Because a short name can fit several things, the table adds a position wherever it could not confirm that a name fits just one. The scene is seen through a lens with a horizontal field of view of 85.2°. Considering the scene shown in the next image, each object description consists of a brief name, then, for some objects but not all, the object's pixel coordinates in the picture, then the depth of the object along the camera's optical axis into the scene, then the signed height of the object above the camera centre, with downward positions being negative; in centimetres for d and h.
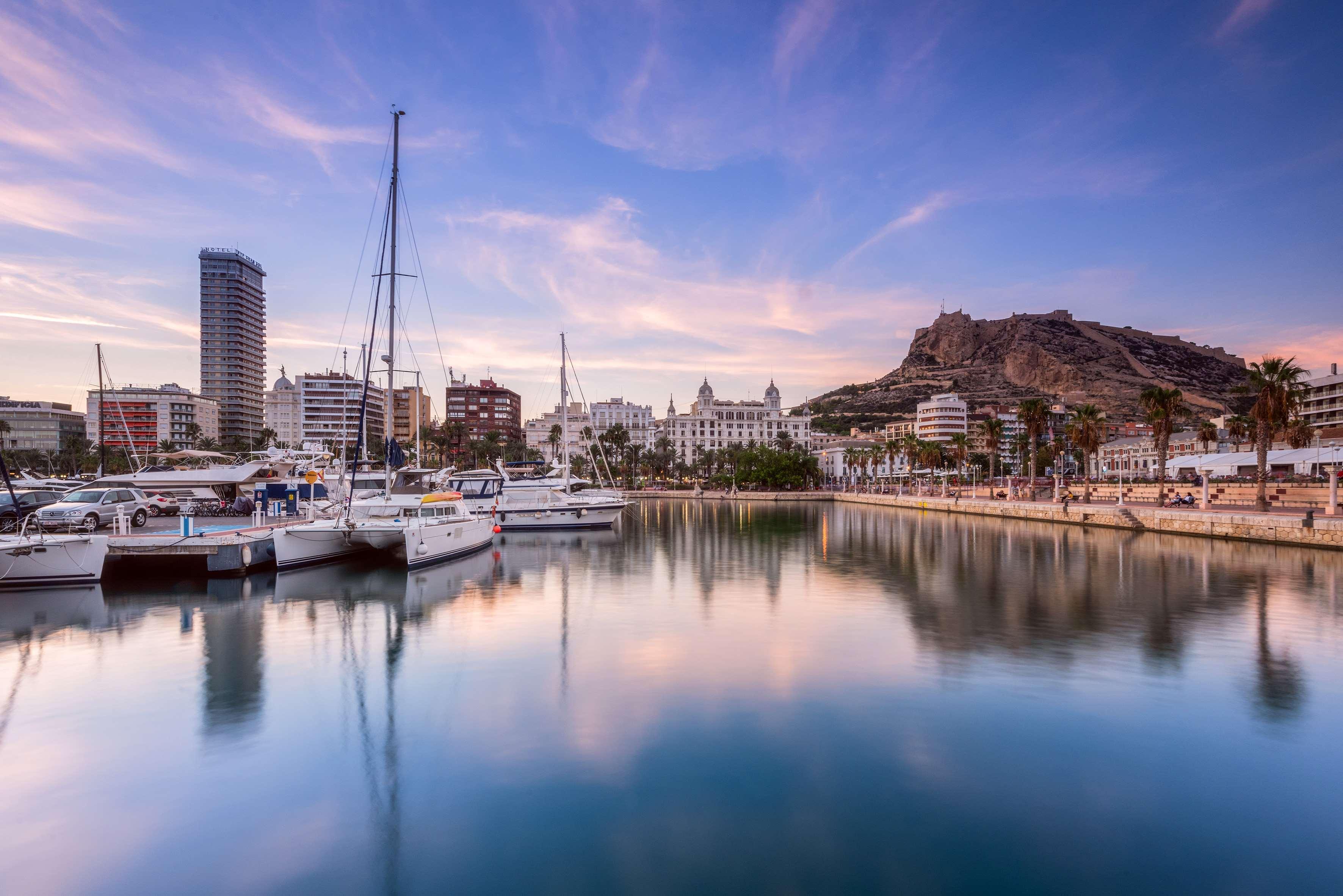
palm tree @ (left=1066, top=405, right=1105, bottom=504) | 6206 +136
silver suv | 2781 -179
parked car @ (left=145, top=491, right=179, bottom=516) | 3684 -220
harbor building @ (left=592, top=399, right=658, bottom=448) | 19062 +580
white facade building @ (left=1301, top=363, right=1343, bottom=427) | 10600 +600
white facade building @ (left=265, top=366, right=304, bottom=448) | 17750 +1134
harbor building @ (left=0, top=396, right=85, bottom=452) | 15800 +853
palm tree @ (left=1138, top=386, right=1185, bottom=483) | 5325 +266
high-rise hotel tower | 17488 +2972
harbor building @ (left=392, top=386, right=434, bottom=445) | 19075 +1113
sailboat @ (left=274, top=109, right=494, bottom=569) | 2850 -282
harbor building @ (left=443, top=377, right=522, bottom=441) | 18850 +1317
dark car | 2762 -173
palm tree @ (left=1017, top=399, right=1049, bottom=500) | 7050 +297
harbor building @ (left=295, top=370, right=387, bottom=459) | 15988 +1129
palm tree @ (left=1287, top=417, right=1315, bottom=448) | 8050 +81
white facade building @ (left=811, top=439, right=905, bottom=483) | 16262 -339
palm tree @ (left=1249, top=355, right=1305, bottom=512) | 4312 +268
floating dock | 2491 -300
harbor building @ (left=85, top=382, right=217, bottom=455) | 14500 +971
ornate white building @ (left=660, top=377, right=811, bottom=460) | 18238 +644
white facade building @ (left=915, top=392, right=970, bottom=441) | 17925 +769
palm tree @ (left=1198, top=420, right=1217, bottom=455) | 8838 +127
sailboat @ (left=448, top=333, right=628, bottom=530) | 4894 -323
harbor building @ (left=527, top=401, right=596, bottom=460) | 17000 +242
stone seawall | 3688 -492
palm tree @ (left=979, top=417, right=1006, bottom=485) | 8531 +160
